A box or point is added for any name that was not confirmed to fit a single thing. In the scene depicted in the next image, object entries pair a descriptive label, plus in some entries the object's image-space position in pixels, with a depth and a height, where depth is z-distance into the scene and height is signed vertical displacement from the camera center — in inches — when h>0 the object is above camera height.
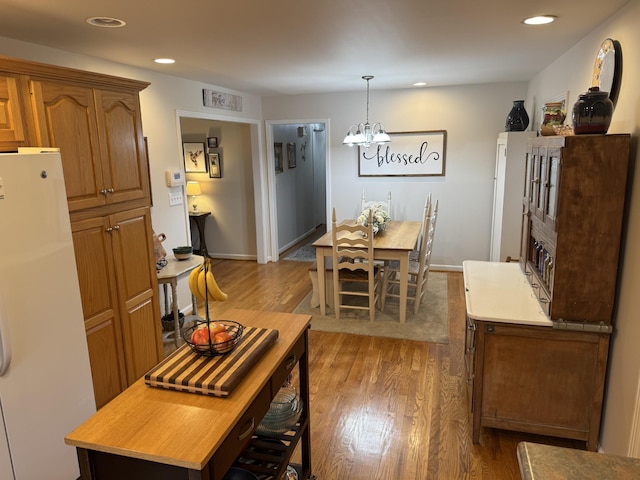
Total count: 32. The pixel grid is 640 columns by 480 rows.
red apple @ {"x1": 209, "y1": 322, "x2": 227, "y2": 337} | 64.8 -24.9
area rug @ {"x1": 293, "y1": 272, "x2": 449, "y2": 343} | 157.9 -62.8
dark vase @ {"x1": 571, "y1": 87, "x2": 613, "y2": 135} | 81.4 +7.1
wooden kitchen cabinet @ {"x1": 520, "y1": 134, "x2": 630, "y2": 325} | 80.7 -13.4
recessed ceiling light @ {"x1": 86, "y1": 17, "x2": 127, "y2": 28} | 91.3 +29.2
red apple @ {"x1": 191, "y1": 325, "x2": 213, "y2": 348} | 63.4 -25.5
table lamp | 256.5 -16.9
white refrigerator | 71.6 -28.4
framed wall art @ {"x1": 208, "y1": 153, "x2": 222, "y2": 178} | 255.6 -3.6
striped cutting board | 56.3 -28.3
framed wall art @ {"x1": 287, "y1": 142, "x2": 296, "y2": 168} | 288.2 +1.5
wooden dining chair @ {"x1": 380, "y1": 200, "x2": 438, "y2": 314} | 168.7 -45.7
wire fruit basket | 63.2 -25.8
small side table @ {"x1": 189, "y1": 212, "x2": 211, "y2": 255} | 260.6 -36.8
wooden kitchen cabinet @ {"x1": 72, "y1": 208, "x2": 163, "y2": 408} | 97.4 -32.4
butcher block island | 47.0 -30.3
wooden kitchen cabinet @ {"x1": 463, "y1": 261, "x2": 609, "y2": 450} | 89.5 -45.5
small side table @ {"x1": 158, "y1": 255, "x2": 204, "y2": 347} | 136.6 -35.1
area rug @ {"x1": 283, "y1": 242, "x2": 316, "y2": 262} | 266.7 -60.6
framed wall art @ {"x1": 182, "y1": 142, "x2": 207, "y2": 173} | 256.5 +1.2
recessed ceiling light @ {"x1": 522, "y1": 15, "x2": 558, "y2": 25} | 98.3 +29.7
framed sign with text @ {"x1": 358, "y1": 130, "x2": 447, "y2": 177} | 223.8 -0.5
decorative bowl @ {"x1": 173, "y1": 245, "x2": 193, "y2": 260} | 152.9 -32.0
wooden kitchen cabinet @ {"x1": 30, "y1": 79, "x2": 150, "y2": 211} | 86.8 +5.0
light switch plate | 168.2 -14.8
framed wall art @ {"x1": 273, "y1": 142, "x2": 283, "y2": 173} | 267.0 +0.9
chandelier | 187.6 +7.5
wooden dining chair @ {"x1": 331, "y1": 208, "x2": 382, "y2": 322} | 158.2 -40.2
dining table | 161.8 -34.7
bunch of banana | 63.9 -18.3
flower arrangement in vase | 183.3 -26.3
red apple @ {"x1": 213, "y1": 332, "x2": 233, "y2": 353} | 63.1 -26.0
